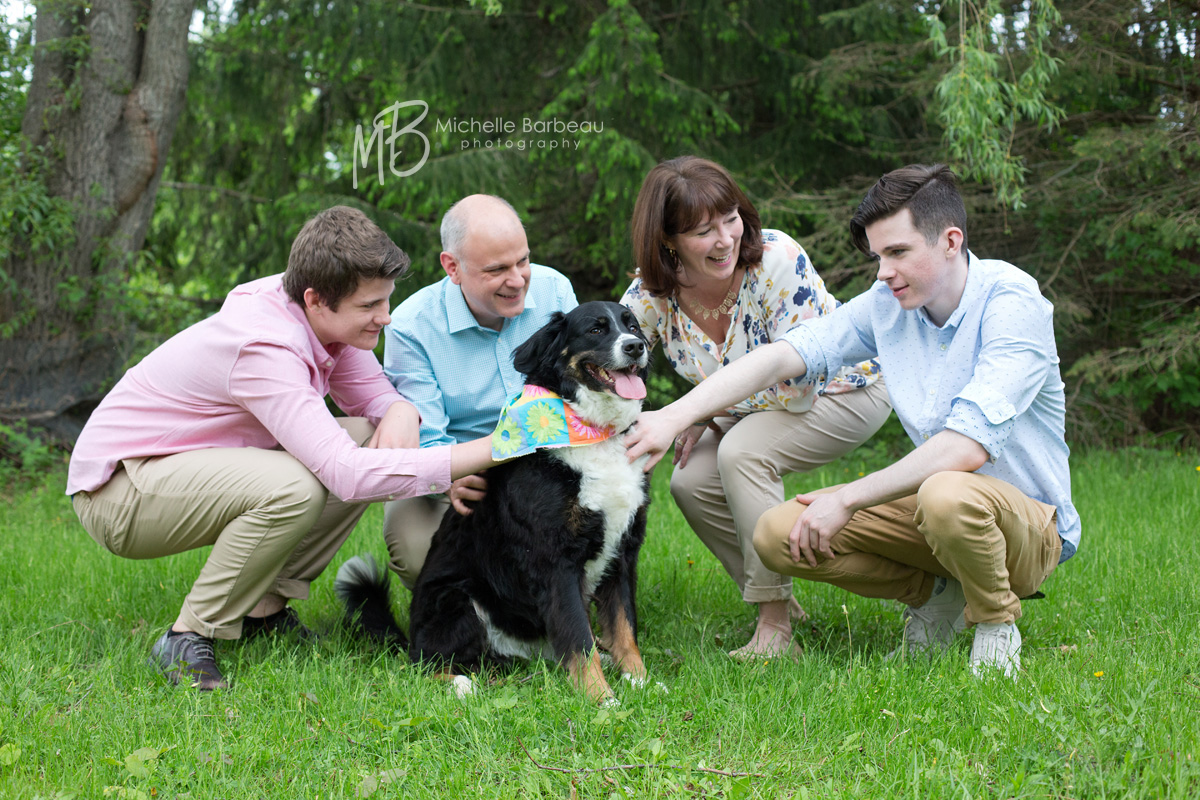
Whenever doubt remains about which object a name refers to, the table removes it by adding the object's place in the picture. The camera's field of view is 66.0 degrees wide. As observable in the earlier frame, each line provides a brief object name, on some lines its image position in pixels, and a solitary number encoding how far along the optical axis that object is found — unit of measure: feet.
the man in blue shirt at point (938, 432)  8.56
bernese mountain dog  9.19
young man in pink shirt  9.46
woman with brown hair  10.49
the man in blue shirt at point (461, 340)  10.77
